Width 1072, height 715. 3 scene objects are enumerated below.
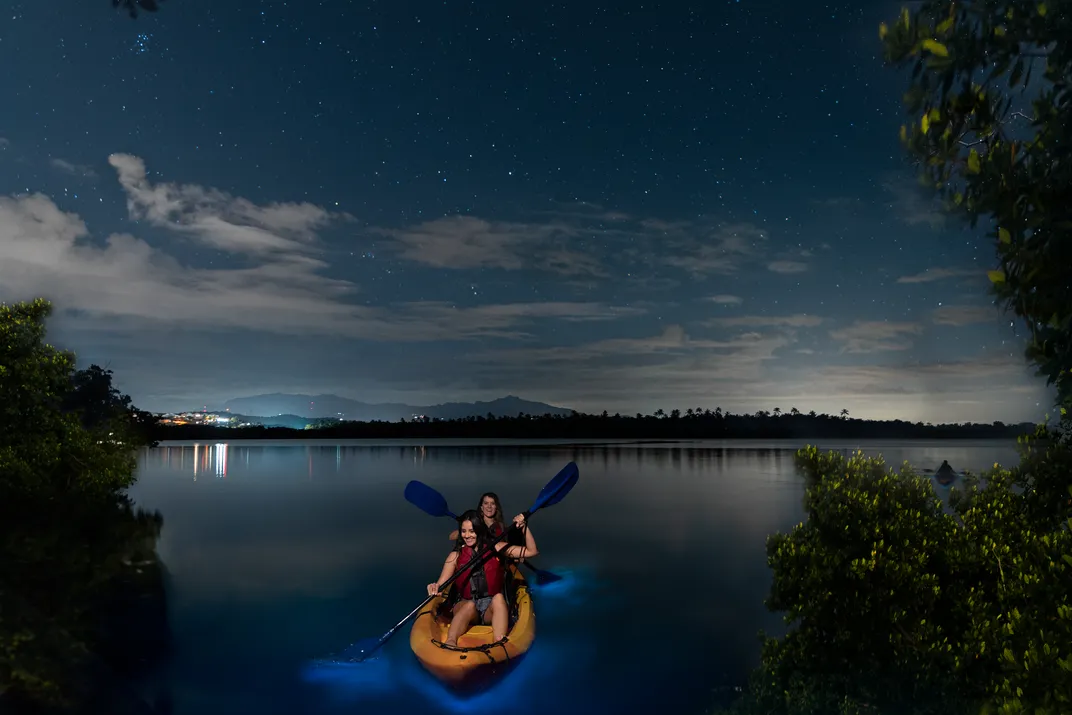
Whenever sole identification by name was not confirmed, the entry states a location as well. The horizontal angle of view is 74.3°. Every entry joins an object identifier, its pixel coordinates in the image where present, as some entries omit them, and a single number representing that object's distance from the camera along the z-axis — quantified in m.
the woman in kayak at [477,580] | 9.90
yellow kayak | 9.28
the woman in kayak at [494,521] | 11.45
